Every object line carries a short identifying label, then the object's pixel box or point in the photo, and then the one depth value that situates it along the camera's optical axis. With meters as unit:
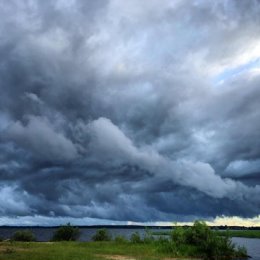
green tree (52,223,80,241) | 60.24
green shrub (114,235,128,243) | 50.84
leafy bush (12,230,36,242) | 58.32
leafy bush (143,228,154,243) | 49.66
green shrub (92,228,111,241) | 59.40
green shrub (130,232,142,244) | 50.76
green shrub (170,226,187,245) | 43.15
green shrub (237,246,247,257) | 43.98
